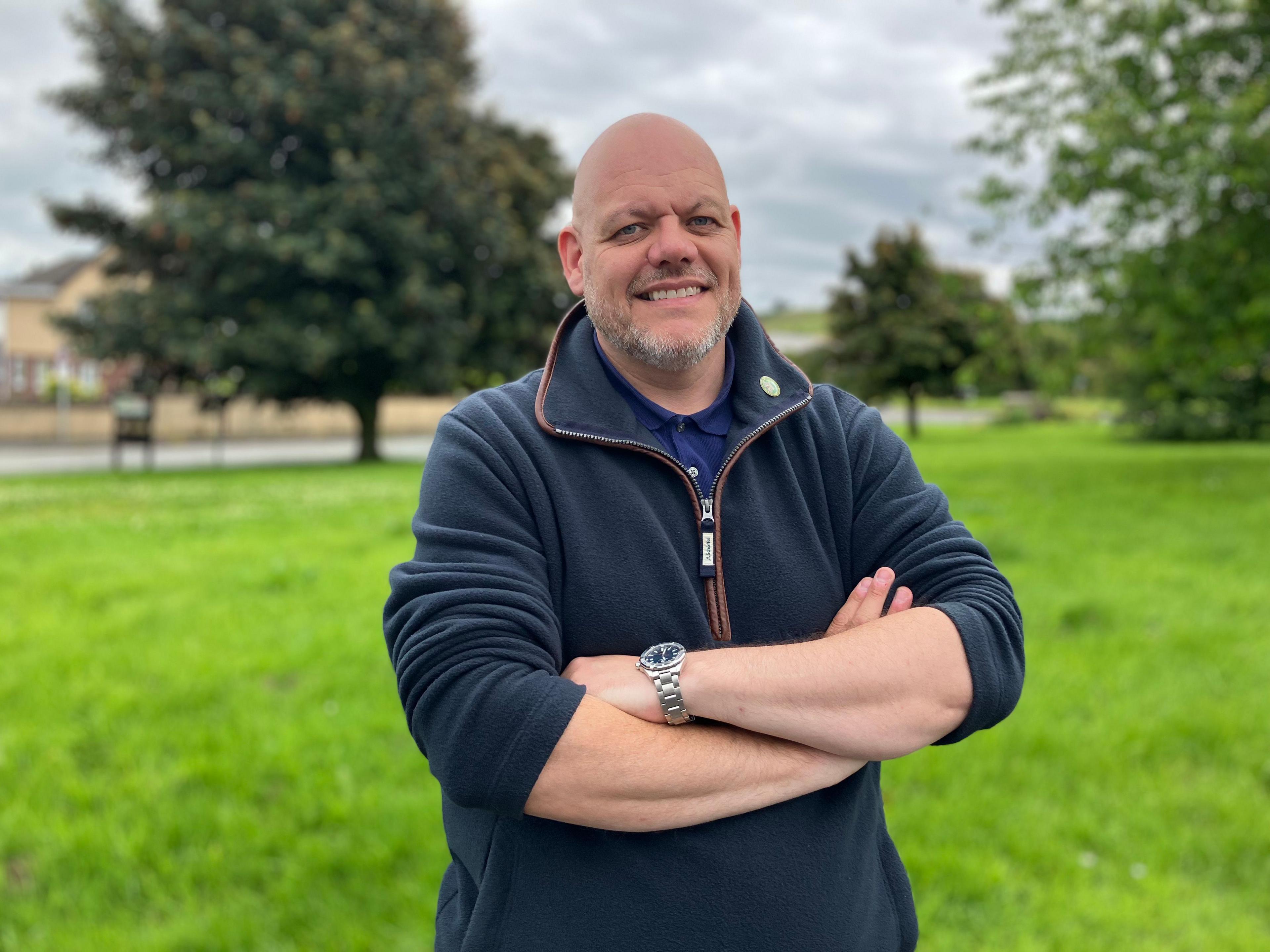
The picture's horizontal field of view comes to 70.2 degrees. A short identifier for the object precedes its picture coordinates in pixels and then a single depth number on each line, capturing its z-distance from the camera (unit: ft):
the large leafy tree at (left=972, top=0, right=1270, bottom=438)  37.42
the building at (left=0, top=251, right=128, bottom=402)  146.41
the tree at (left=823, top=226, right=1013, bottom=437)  103.30
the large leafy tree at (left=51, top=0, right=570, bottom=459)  65.31
